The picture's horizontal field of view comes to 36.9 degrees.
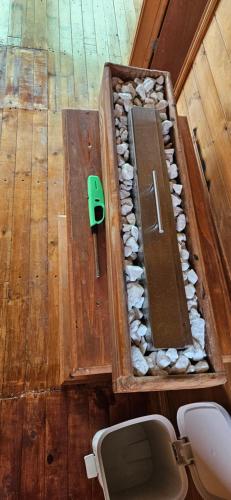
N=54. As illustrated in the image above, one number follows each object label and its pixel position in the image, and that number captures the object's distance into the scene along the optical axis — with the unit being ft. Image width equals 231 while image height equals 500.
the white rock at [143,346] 2.46
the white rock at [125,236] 2.77
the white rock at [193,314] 2.61
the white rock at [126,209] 2.89
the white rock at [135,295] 2.58
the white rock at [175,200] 3.00
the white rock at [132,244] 2.76
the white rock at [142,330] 2.51
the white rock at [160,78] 3.49
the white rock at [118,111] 3.29
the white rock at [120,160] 3.10
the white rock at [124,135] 3.20
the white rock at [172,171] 3.11
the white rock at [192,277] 2.74
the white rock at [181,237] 2.88
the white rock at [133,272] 2.64
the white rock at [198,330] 2.54
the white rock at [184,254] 2.83
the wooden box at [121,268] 2.30
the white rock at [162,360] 2.42
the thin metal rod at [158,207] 2.70
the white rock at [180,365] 2.41
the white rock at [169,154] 3.18
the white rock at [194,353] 2.47
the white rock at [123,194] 2.97
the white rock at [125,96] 3.33
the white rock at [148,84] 3.42
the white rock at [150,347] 2.44
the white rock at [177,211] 2.96
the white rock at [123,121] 3.26
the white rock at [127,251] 2.73
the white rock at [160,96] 3.43
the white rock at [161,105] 3.38
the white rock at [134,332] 2.49
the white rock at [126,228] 2.81
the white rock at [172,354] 2.44
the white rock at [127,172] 3.02
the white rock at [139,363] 2.34
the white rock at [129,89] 3.39
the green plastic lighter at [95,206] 3.08
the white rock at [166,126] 3.26
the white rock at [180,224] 2.92
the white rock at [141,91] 3.41
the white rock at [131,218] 2.87
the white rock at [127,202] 2.93
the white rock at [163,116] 3.35
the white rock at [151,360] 2.41
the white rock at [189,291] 2.69
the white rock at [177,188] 3.03
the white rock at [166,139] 3.26
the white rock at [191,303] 2.66
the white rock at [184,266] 2.77
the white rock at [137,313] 2.56
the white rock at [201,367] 2.43
